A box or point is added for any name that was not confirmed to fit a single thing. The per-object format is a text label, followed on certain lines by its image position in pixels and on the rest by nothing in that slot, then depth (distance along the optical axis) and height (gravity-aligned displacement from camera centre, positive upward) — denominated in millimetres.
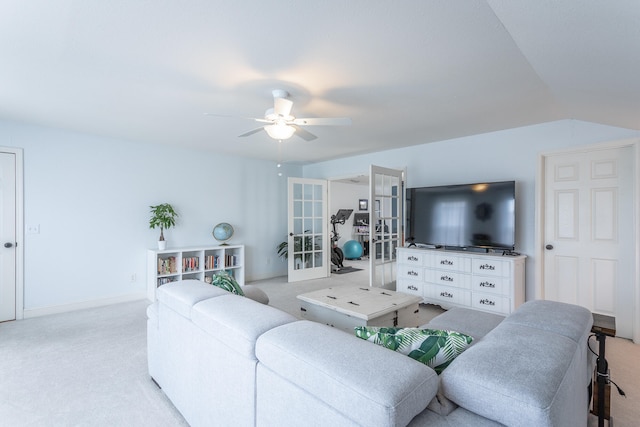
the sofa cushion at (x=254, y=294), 2500 -643
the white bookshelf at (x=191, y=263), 4352 -739
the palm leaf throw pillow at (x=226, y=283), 2146 -481
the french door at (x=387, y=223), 4465 -112
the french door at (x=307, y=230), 5684 -293
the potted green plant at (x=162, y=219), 4453 -60
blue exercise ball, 7855 -876
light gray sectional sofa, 886 -524
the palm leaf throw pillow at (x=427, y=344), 1198 -507
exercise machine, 6705 -511
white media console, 3463 -769
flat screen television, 3615 -4
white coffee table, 2598 -801
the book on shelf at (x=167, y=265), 4398 -726
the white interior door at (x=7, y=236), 3516 -249
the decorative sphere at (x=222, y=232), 5104 -280
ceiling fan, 2400 +773
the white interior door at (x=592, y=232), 3070 -165
